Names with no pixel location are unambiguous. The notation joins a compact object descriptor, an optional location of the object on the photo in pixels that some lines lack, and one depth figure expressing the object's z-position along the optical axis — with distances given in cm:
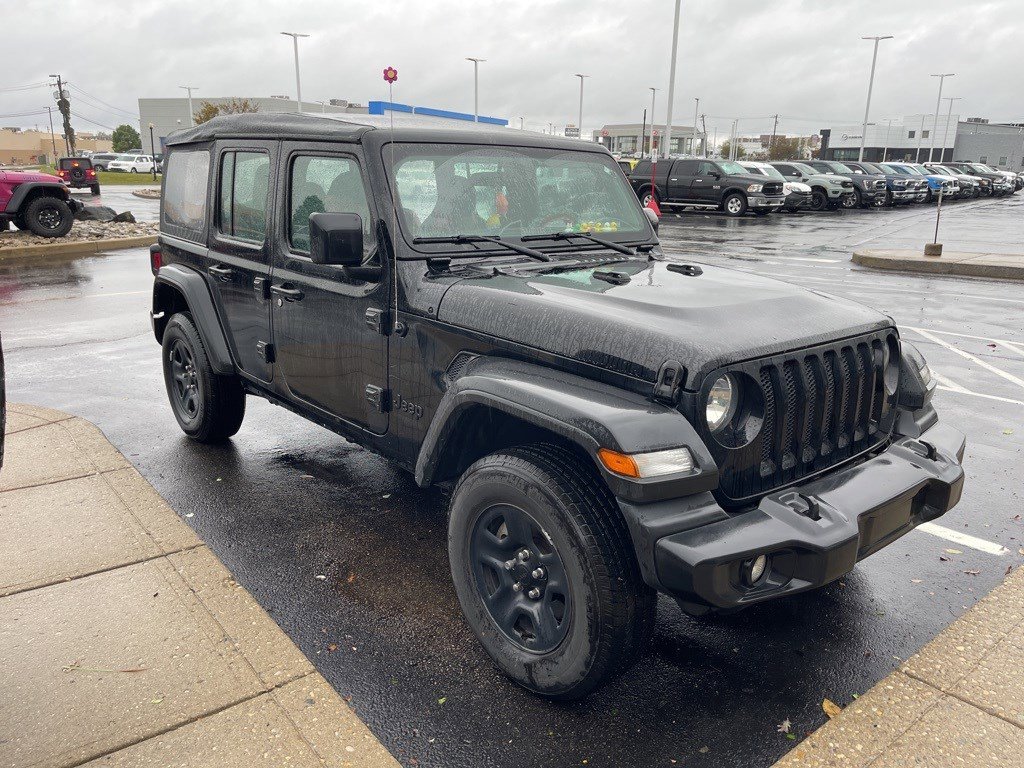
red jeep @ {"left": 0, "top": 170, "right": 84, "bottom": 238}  1567
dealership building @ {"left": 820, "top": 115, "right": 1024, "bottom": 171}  10069
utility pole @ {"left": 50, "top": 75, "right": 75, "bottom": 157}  7756
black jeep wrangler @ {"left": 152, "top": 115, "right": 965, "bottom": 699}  250
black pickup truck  2639
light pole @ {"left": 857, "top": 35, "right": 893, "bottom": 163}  5998
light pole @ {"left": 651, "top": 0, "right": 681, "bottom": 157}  3297
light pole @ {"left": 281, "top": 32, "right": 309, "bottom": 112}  3600
